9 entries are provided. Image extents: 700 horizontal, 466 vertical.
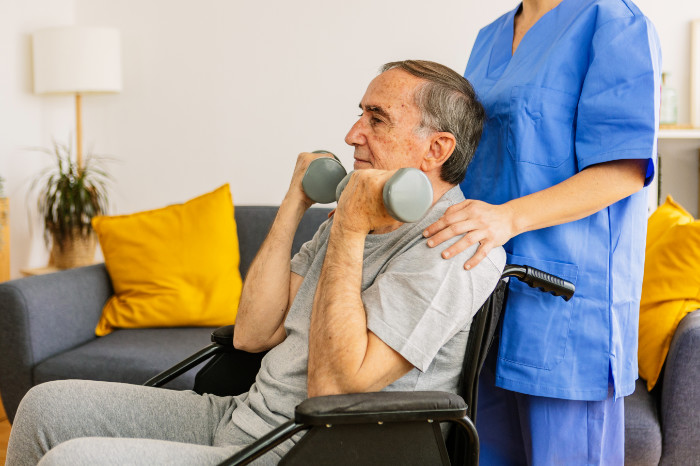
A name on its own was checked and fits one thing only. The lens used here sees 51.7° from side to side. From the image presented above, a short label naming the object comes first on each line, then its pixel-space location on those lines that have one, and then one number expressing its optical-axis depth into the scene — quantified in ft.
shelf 8.49
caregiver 4.10
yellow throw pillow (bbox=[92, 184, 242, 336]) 9.01
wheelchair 3.48
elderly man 3.85
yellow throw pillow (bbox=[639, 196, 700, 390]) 6.78
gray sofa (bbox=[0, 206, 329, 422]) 7.90
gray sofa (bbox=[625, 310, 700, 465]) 6.39
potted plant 10.57
